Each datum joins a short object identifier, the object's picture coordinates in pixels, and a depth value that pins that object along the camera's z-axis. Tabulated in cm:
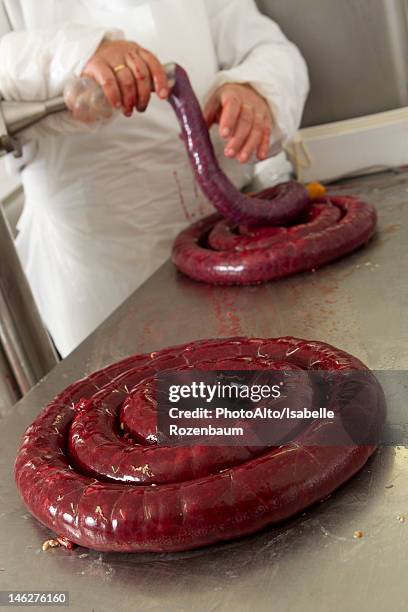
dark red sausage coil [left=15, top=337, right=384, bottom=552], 99
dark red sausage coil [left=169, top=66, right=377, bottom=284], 186
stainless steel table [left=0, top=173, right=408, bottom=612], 91
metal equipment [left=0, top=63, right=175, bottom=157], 182
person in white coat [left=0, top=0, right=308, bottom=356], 232
